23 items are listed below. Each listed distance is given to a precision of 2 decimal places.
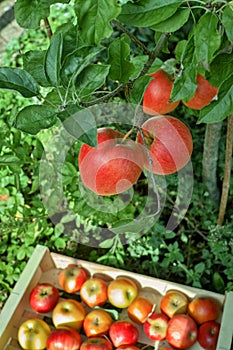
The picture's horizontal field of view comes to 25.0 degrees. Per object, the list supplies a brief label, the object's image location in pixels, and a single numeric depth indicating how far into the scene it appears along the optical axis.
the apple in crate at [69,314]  1.55
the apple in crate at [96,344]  1.44
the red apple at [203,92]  0.89
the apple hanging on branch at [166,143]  0.75
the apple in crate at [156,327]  1.50
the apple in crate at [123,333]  1.48
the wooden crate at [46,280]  1.51
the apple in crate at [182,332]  1.47
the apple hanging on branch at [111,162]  0.73
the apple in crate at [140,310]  1.54
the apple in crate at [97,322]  1.51
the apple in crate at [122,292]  1.57
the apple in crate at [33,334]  1.50
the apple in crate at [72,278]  1.62
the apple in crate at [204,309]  1.50
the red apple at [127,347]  1.45
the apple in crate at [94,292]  1.59
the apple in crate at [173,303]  1.53
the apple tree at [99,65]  0.68
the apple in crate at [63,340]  1.46
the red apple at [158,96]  0.88
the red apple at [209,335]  1.46
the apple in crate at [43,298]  1.58
